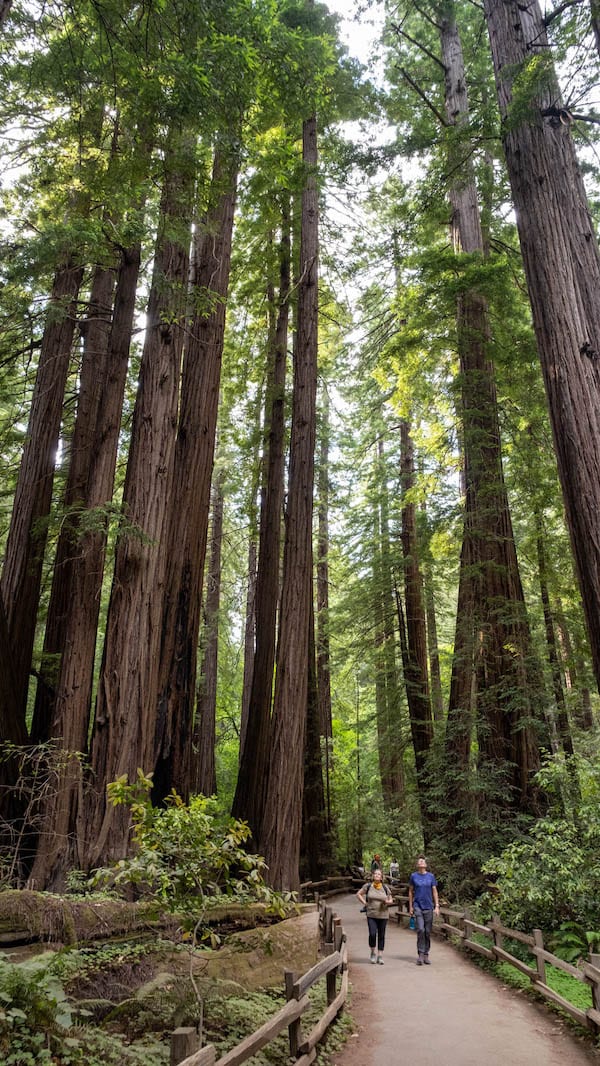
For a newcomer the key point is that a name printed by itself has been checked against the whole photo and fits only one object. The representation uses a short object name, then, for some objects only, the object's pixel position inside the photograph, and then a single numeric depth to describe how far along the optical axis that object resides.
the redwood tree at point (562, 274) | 5.36
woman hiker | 10.62
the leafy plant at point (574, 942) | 8.42
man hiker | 10.49
